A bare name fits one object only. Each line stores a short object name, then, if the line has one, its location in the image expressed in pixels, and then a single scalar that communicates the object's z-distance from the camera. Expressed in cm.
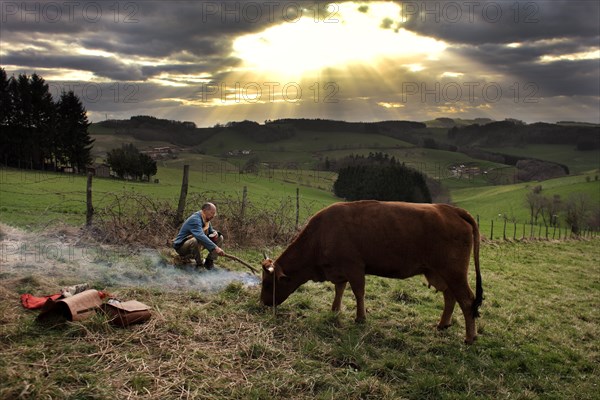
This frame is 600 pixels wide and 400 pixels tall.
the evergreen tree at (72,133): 5809
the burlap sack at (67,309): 666
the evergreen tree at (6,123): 5431
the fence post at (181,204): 1487
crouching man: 999
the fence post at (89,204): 1442
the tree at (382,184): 7356
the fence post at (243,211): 1601
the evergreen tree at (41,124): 5616
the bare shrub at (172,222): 1333
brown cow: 778
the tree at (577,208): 6107
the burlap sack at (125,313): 688
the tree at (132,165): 5047
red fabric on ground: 740
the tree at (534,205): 7170
